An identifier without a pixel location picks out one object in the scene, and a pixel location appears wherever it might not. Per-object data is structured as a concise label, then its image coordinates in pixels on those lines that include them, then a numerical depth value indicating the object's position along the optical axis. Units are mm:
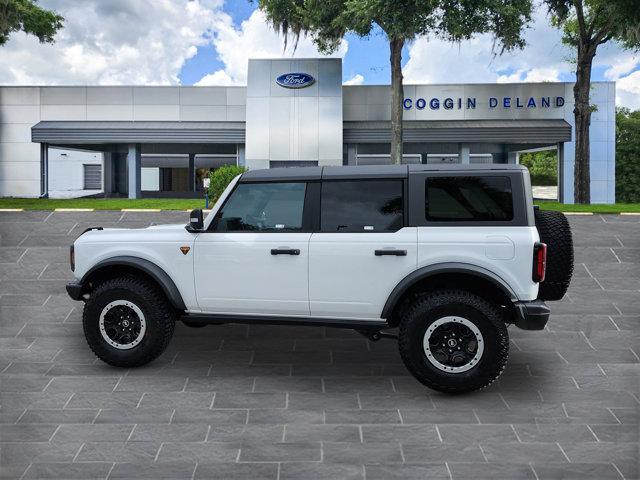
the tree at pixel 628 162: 44750
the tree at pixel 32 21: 24700
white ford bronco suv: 5965
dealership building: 31000
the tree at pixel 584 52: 24891
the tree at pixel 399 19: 23719
